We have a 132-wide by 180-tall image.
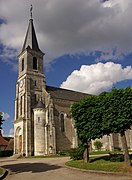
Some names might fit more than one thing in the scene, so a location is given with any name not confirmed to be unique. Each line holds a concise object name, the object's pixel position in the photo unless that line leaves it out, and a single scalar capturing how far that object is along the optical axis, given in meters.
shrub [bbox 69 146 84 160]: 16.65
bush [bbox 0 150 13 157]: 33.42
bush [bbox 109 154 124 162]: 14.00
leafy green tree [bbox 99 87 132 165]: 13.10
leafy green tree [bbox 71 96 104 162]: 14.37
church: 29.92
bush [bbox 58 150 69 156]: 28.31
